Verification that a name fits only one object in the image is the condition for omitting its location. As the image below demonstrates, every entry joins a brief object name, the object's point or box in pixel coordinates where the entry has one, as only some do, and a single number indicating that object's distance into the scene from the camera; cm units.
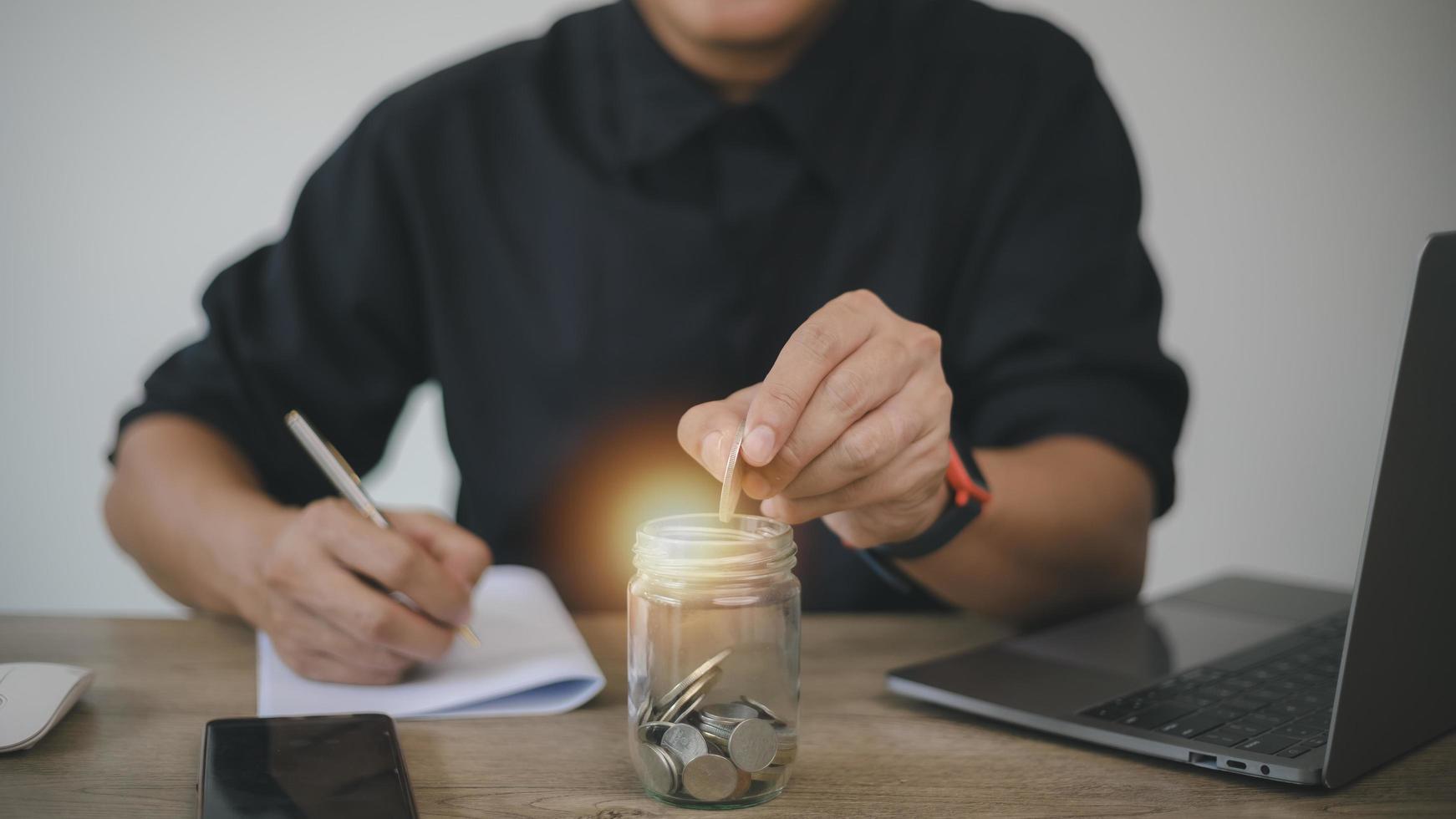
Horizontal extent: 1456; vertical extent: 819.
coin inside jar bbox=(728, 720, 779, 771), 62
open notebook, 82
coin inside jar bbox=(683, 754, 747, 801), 63
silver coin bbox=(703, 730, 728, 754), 62
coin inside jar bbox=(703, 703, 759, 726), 63
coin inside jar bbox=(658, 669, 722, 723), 63
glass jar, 63
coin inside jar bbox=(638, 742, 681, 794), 63
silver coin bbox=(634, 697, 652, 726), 66
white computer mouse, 72
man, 121
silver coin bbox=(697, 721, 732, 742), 62
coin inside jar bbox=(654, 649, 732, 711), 64
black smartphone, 61
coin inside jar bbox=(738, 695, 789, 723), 66
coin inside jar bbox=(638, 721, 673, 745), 64
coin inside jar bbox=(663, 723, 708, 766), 62
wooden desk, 66
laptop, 60
